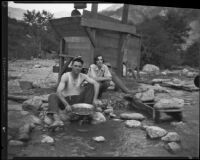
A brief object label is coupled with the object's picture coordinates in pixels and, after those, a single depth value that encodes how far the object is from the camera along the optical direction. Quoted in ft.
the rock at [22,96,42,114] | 9.28
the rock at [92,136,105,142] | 8.76
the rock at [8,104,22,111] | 8.54
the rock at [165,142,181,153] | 8.57
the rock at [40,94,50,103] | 9.78
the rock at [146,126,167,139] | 8.92
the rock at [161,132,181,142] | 8.79
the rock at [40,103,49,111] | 9.70
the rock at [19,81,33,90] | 9.42
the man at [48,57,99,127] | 9.77
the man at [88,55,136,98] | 10.48
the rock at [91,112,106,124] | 9.76
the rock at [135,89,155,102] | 10.75
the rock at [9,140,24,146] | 8.27
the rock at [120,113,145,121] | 9.73
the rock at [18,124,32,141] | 8.37
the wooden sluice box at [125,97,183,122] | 9.66
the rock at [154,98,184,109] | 9.82
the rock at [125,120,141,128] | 9.56
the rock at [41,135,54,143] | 8.46
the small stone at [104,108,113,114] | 10.25
